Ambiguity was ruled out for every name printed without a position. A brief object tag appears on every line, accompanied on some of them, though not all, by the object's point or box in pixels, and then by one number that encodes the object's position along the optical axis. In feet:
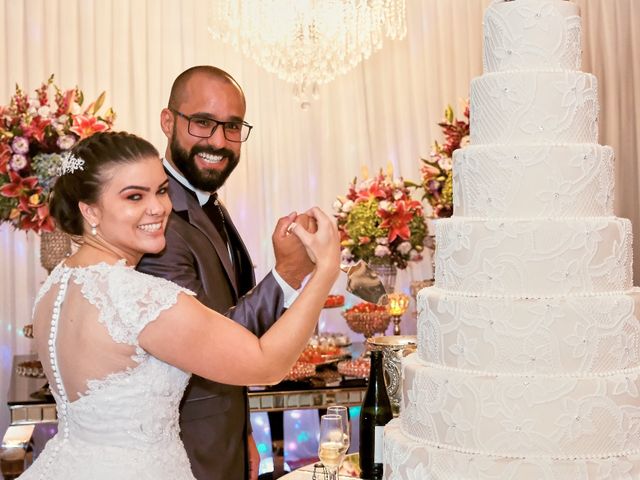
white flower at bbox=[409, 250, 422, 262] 15.20
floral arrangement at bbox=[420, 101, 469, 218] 14.65
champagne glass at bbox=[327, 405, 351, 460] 8.40
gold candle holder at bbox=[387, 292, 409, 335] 14.32
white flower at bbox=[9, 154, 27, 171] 13.57
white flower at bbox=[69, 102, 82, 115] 14.19
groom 8.27
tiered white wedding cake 6.93
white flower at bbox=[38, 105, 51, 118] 13.82
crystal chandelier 17.54
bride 7.09
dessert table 11.65
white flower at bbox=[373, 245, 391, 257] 14.83
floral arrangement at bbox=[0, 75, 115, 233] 13.66
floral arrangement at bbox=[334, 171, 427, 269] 14.87
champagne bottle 9.51
